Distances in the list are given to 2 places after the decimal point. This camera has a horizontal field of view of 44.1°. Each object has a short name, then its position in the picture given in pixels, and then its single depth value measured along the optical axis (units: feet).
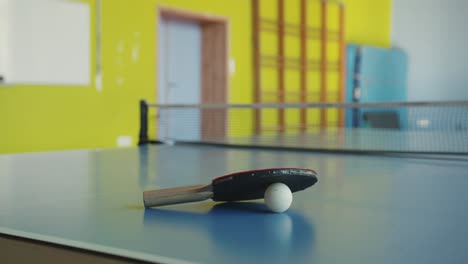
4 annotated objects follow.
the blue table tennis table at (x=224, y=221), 2.70
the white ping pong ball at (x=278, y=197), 3.55
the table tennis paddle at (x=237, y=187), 3.48
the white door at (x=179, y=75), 24.06
